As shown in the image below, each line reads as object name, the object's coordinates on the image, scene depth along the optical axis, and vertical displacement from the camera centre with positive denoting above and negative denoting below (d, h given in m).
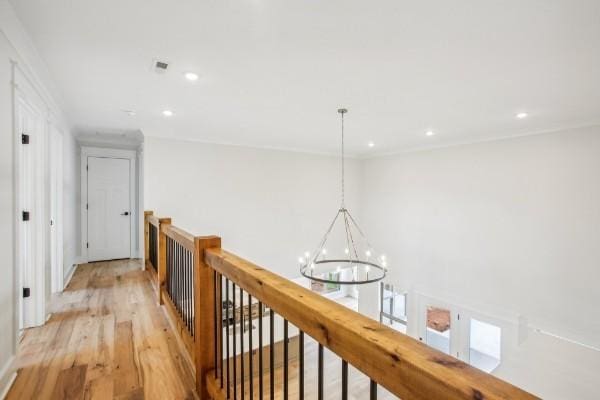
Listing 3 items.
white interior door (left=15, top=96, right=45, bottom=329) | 2.59 -0.27
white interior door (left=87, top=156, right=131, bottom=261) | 5.62 -0.25
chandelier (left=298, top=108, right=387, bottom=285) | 7.14 -1.28
